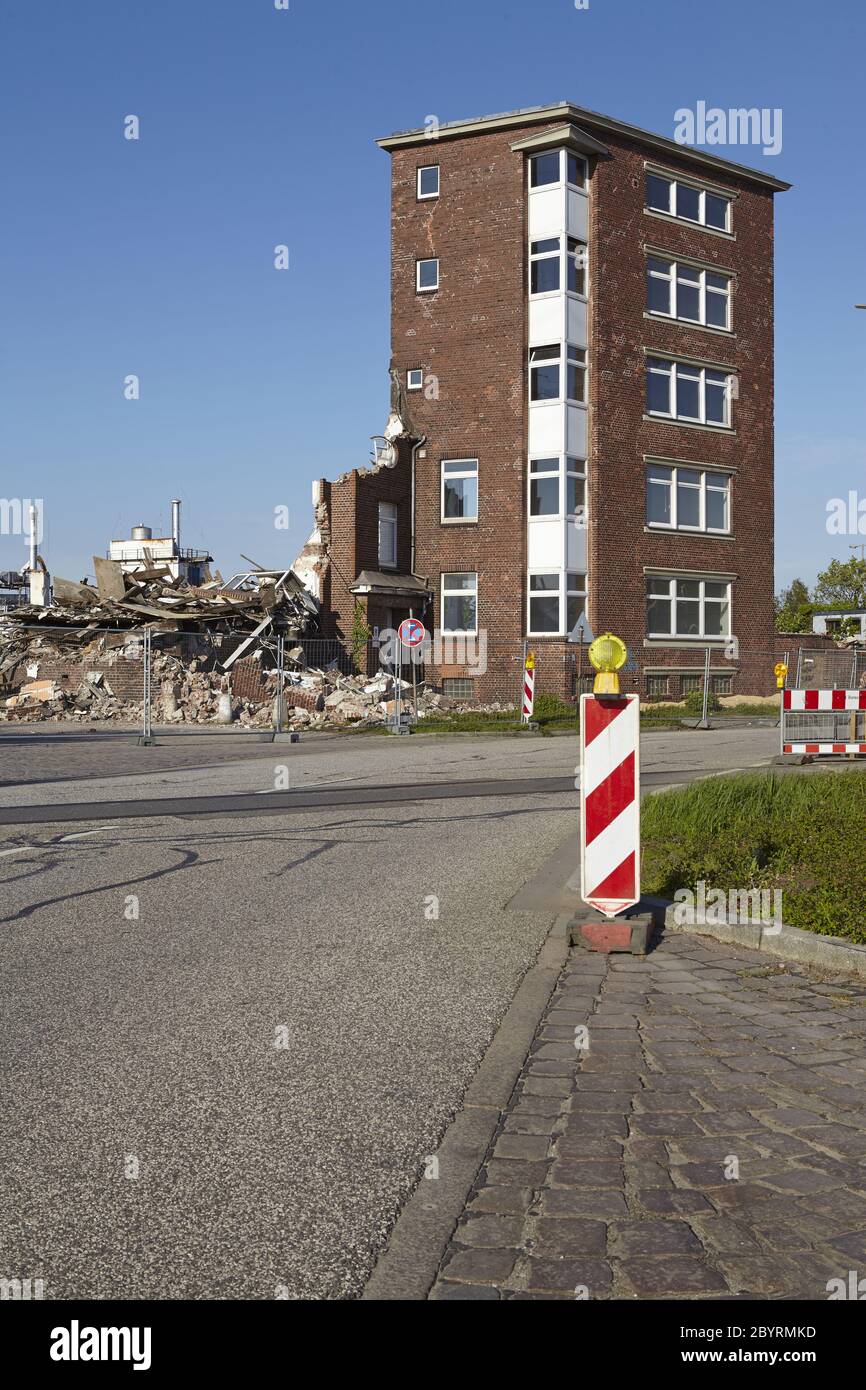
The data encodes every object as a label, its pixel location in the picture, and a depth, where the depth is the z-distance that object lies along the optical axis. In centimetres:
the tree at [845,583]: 7294
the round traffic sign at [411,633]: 2602
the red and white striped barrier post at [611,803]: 680
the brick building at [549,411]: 3525
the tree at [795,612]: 7856
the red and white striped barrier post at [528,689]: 2631
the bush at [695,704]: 3347
